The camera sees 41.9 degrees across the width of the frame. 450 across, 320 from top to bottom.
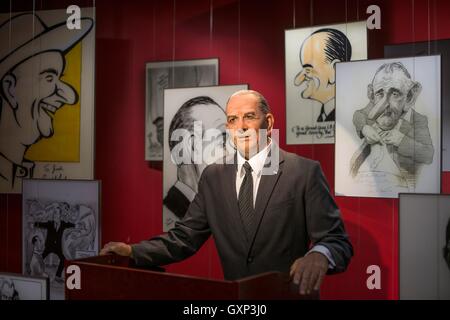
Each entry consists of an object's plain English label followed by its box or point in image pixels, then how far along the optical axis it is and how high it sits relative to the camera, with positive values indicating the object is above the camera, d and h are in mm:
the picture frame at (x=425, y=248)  2377 -319
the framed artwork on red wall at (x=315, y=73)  2541 +426
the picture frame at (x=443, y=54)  2363 +478
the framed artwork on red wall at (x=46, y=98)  3039 +370
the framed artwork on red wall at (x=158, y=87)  2844 +398
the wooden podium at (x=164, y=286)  1611 -346
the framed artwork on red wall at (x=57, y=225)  3023 -303
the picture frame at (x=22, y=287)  3111 -642
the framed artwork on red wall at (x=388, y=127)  2396 +177
